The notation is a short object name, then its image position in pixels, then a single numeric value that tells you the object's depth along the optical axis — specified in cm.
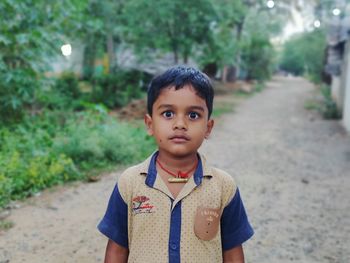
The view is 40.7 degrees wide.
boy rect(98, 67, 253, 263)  176
